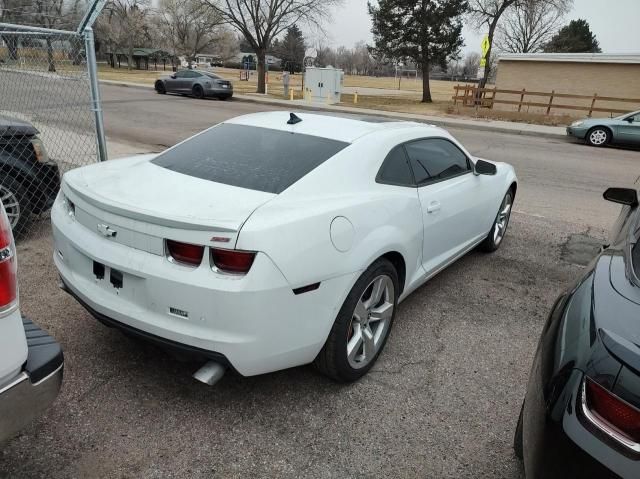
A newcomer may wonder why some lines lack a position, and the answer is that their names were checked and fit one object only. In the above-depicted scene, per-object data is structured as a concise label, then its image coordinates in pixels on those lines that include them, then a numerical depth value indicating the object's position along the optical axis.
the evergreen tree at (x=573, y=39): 49.78
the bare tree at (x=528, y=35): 51.00
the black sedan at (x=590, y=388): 1.43
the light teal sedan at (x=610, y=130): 14.90
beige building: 22.56
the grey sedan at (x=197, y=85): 24.78
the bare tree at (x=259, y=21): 29.12
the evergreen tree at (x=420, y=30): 28.16
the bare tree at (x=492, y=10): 30.00
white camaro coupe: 2.29
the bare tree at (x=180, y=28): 65.44
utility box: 25.27
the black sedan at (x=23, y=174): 4.60
